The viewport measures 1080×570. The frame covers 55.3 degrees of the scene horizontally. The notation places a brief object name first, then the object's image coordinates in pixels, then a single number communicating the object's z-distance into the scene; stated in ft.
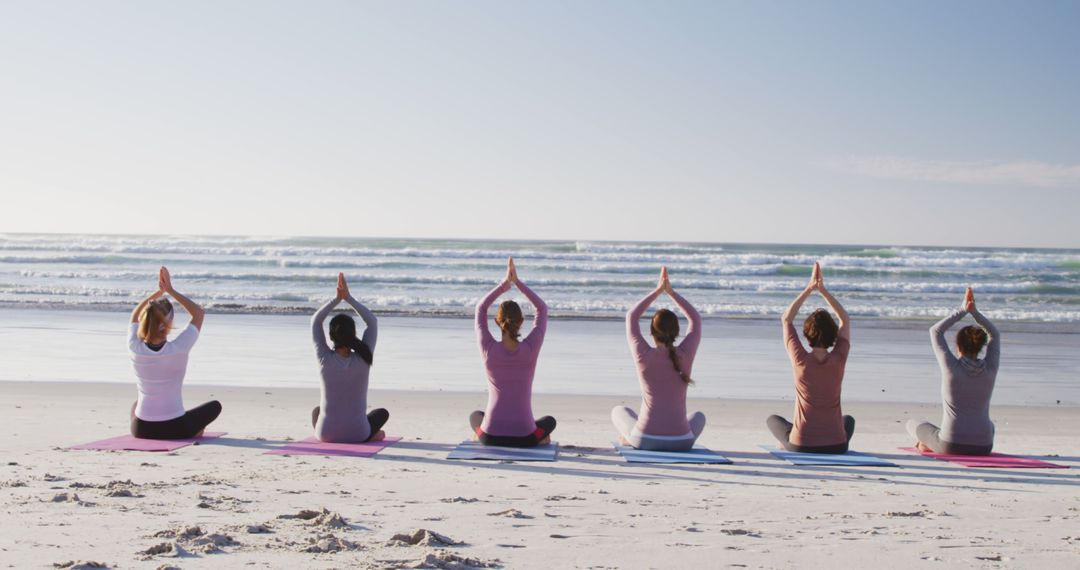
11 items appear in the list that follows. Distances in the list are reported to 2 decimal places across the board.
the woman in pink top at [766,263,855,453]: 22.63
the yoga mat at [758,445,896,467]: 22.06
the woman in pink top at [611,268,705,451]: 22.65
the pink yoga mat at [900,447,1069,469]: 22.40
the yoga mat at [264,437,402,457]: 21.90
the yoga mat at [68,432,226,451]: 21.66
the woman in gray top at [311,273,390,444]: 22.70
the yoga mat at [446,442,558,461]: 21.93
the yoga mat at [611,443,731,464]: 21.98
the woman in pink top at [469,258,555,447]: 23.02
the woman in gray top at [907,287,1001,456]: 22.86
